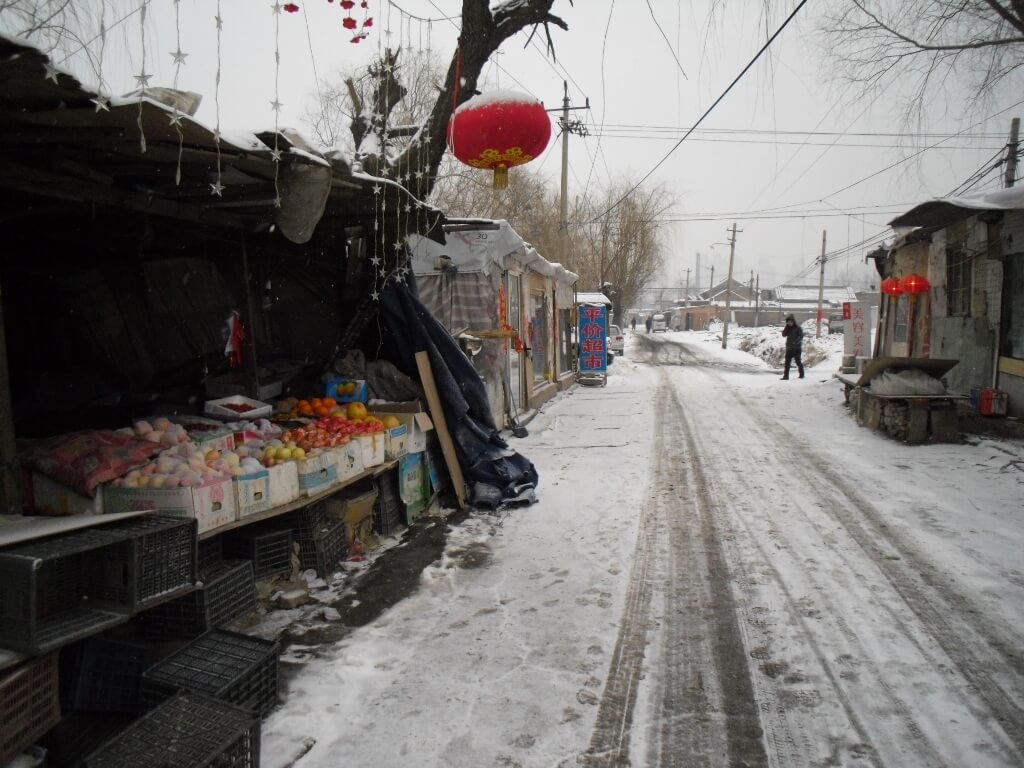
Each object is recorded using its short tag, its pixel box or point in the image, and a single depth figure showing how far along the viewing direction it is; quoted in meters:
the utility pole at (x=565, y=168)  22.58
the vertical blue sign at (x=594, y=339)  19.31
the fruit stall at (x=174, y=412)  2.65
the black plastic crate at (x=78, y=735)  2.69
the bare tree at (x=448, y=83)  8.24
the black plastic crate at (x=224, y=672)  2.83
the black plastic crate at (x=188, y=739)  2.28
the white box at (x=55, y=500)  3.67
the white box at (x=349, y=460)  5.05
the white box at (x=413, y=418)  6.29
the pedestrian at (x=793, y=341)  18.02
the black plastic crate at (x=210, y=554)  4.01
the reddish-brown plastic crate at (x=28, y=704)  2.32
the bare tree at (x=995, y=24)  9.11
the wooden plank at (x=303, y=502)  3.95
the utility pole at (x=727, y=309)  39.03
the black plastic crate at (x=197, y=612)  3.55
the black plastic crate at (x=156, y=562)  2.79
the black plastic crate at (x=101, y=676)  2.83
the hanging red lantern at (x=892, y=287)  13.19
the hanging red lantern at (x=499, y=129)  4.93
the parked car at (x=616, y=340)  32.12
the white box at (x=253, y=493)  4.05
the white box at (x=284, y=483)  4.33
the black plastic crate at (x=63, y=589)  2.39
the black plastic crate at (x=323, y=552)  4.83
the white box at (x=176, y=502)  3.58
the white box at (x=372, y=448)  5.41
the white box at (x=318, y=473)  4.64
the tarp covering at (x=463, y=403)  6.75
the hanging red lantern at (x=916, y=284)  12.56
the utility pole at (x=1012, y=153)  14.90
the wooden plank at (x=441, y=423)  6.72
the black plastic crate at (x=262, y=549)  4.48
